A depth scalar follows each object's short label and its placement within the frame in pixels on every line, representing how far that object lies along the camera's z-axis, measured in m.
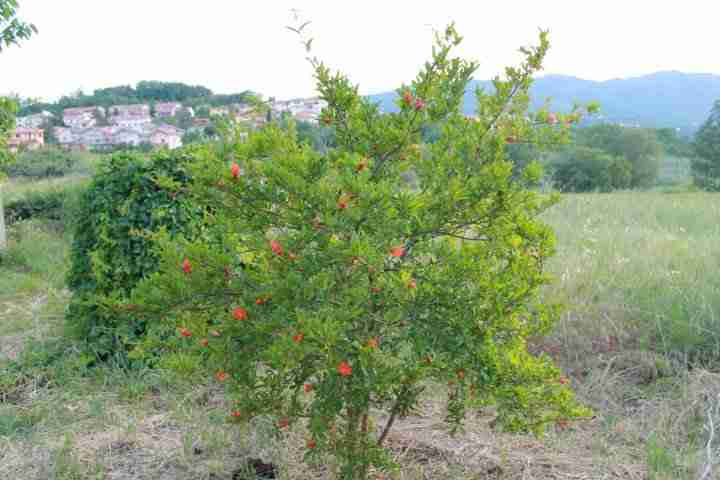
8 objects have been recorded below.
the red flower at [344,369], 1.73
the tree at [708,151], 32.97
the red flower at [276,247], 1.82
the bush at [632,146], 38.31
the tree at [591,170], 33.41
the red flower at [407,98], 2.02
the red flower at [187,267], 1.86
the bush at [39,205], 9.97
